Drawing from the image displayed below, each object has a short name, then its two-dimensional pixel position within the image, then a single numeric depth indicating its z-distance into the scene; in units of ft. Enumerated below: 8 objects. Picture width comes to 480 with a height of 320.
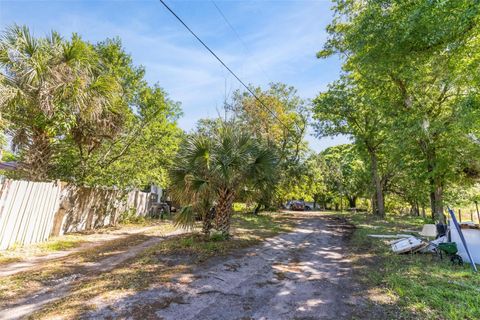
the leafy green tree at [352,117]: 52.65
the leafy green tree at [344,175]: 91.86
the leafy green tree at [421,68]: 20.63
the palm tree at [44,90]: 20.74
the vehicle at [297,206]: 94.73
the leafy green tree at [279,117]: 52.60
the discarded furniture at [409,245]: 21.06
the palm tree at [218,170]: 22.52
